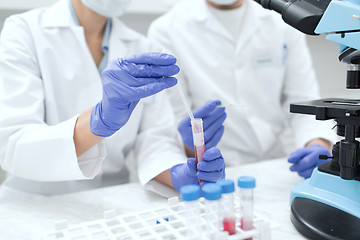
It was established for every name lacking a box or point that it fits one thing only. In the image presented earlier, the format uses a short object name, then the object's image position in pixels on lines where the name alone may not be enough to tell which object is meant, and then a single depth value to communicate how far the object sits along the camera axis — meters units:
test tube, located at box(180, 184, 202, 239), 0.57
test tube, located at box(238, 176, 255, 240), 0.64
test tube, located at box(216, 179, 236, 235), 0.62
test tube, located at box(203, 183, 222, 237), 0.58
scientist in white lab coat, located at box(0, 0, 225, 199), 0.90
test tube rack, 0.62
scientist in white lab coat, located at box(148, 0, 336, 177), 1.66
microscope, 0.72
